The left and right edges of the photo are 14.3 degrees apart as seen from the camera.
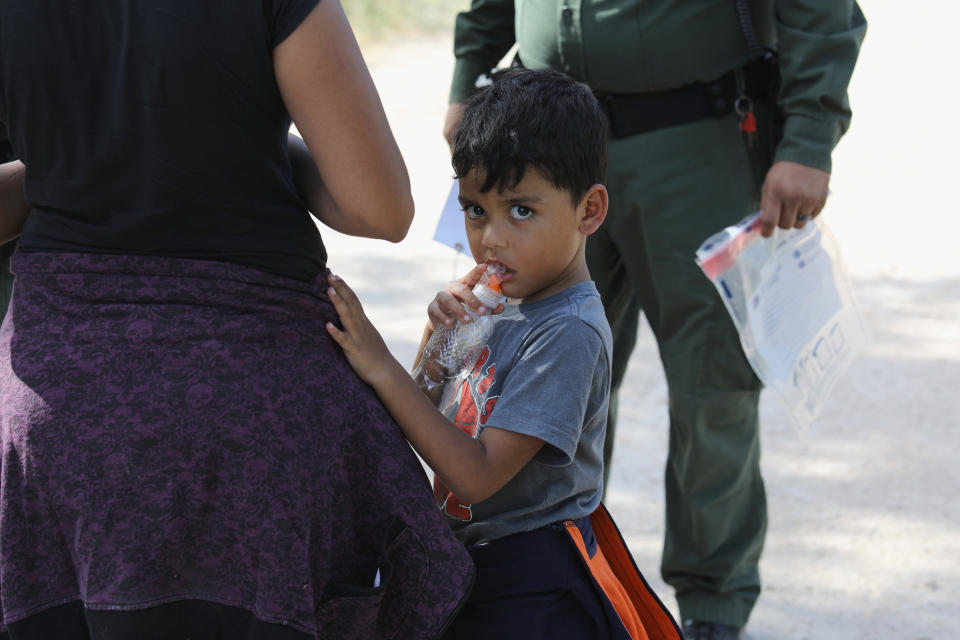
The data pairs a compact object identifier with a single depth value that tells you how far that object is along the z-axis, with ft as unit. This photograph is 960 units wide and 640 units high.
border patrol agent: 16.02
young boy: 14.27
